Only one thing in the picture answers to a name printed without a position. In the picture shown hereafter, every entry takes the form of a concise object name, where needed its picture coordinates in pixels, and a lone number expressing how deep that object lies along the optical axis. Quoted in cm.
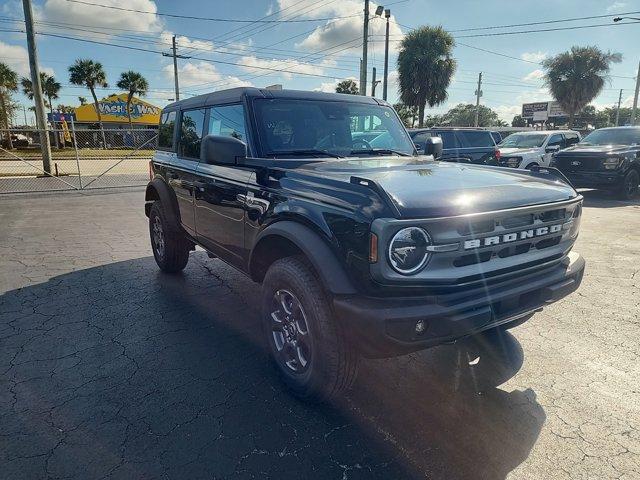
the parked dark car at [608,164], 1082
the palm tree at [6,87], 3534
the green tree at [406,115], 3629
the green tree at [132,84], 4594
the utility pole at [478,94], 5008
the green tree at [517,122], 7998
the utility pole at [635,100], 2700
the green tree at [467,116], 9238
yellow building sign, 4844
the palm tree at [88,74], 4228
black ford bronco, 221
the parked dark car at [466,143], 1219
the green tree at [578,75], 3269
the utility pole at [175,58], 3409
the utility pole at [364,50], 1947
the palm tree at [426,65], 2891
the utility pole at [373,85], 2764
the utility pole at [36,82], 1459
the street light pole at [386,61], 2419
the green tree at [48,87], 4950
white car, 1264
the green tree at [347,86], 3959
